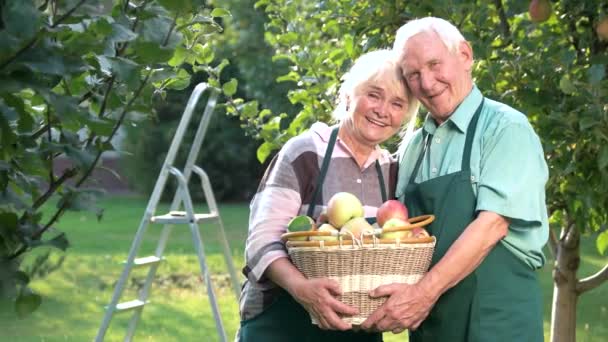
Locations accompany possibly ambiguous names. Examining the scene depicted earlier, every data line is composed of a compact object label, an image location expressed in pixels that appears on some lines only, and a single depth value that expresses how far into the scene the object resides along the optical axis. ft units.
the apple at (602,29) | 14.02
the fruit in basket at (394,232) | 8.34
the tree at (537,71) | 13.39
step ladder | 19.62
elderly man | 8.76
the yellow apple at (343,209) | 8.66
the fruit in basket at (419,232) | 8.60
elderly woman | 9.55
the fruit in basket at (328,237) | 8.41
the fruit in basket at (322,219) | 9.09
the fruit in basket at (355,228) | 8.38
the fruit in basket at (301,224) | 8.75
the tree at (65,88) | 4.82
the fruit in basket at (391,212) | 8.62
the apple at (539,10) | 14.58
